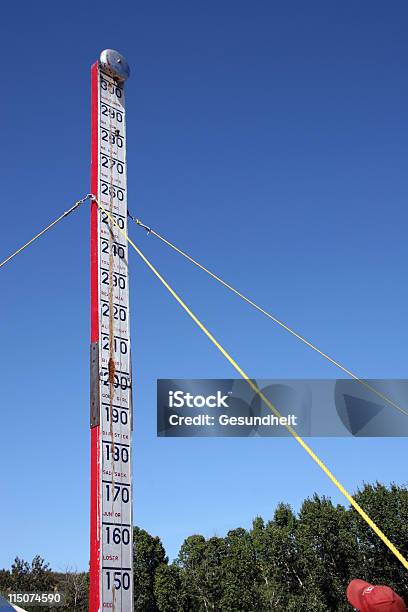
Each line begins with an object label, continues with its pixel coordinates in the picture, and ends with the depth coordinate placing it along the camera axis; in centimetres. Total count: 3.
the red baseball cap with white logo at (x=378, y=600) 531
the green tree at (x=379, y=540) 5550
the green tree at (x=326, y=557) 5744
